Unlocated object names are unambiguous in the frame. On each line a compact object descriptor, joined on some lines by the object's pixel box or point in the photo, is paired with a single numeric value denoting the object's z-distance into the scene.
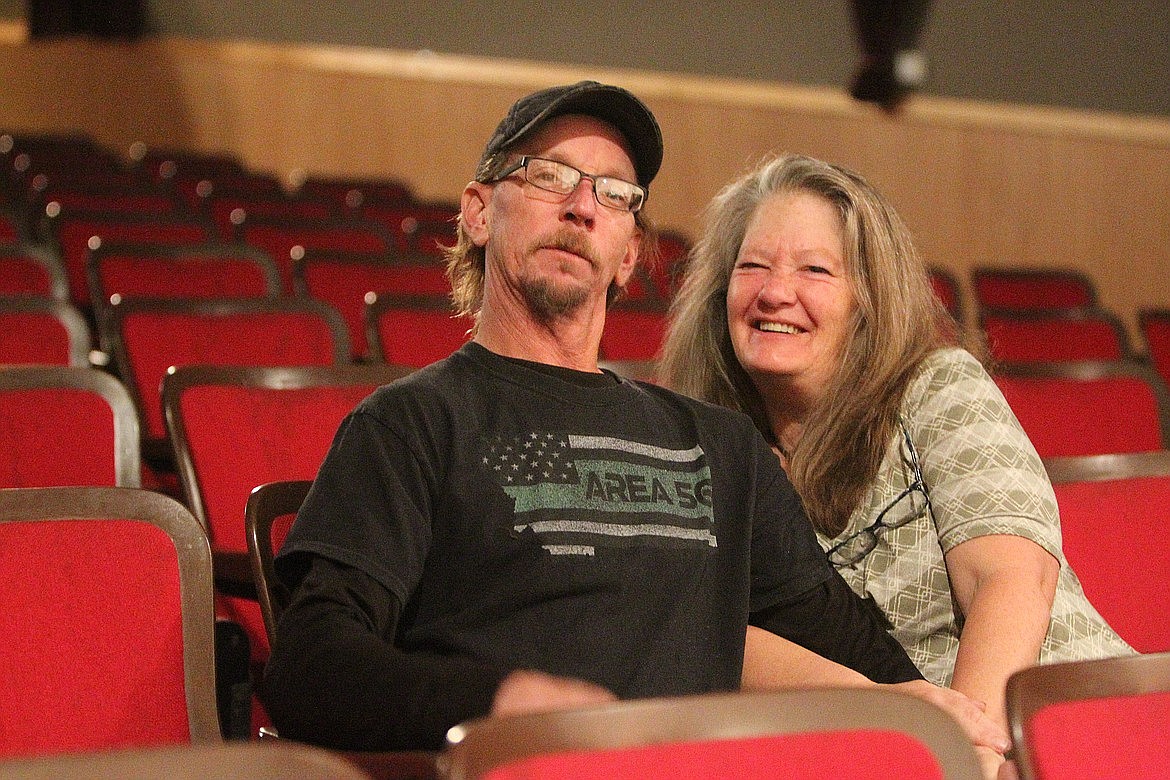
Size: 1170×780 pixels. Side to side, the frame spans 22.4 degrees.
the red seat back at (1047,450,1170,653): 3.04
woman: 2.78
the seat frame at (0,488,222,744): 2.59
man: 2.40
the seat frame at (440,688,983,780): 2.08
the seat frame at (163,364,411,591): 2.98
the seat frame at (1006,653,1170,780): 2.24
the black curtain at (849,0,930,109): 9.11
